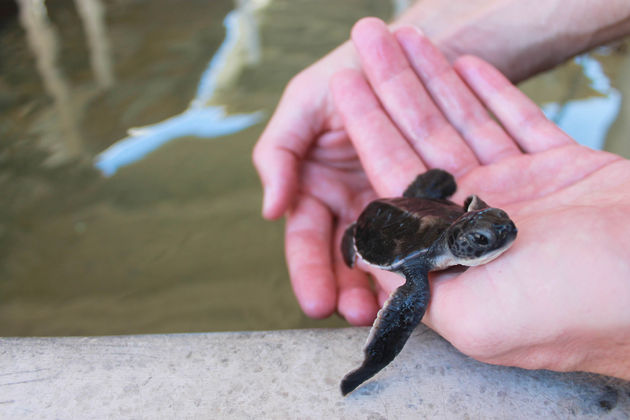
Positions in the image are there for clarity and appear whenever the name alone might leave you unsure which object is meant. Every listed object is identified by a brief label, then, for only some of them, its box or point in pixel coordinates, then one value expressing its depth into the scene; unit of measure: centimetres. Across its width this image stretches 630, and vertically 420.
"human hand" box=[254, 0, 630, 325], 40
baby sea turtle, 33
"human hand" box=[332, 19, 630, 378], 32
